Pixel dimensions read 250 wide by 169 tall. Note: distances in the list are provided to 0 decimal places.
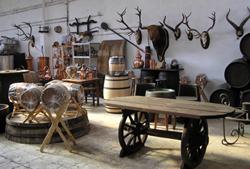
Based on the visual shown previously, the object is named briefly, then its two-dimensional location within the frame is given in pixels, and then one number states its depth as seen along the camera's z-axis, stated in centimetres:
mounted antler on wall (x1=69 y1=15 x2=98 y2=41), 805
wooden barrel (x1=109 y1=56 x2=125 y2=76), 597
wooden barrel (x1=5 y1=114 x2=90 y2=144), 416
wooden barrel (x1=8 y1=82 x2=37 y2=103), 448
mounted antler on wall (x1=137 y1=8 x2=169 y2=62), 646
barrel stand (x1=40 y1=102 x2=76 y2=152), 384
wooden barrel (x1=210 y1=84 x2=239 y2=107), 536
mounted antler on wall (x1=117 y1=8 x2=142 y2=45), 702
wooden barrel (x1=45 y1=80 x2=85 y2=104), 457
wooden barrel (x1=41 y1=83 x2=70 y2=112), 381
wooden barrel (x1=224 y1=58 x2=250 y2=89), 528
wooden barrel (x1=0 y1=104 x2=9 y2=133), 468
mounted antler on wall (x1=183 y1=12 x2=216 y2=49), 588
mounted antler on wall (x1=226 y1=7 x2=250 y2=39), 549
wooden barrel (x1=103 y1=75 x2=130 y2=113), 584
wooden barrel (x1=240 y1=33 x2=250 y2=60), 529
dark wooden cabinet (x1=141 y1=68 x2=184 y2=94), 618
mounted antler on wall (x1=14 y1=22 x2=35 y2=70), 998
